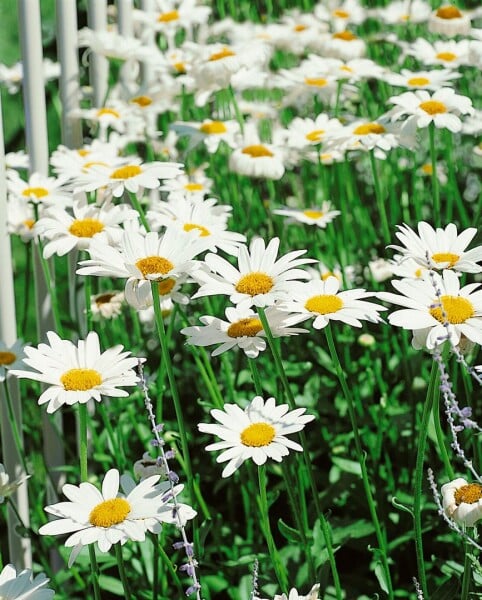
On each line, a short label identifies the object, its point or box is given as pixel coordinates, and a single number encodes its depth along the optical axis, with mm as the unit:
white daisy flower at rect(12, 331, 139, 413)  1191
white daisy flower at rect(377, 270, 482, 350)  1159
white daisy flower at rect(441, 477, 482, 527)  1129
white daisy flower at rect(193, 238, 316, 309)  1212
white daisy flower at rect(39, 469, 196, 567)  1134
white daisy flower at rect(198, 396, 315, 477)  1164
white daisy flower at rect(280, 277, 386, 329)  1207
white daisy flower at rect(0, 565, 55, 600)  1173
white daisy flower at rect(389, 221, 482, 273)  1222
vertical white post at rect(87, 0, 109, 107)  1718
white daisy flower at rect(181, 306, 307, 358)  1220
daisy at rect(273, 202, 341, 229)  1585
